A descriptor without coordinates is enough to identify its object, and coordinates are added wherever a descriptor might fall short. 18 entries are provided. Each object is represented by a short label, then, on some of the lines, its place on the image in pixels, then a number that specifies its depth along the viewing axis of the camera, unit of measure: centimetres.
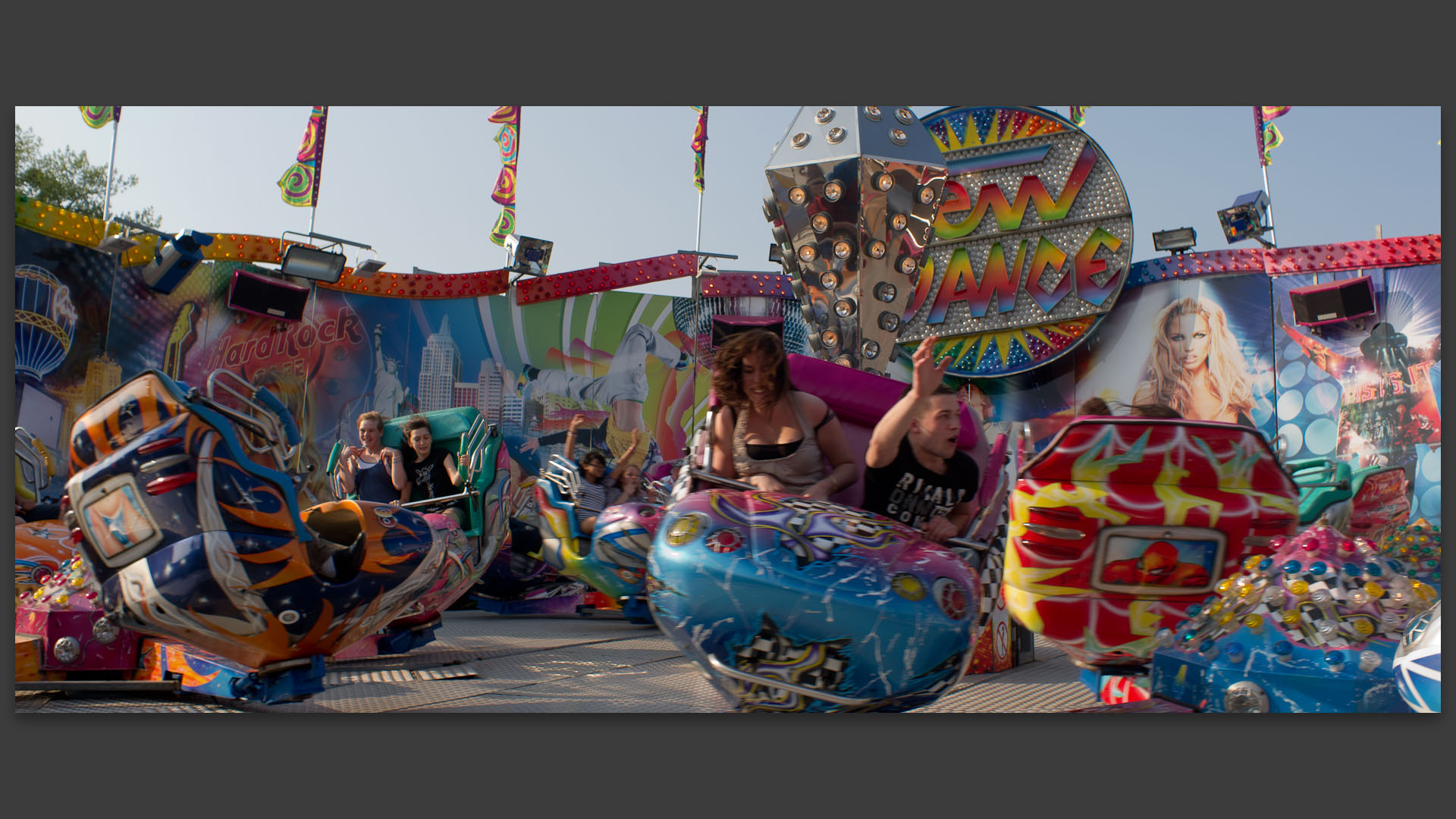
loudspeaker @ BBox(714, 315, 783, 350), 925
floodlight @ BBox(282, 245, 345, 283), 843
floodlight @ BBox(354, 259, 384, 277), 888
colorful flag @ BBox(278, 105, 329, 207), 663
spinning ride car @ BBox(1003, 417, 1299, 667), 267
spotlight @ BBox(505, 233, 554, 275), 925
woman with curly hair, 265
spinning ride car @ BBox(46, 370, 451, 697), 256
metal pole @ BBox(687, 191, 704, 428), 859
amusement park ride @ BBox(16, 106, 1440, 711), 232
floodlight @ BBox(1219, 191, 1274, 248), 854
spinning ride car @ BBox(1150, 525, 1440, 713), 276
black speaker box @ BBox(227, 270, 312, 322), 873
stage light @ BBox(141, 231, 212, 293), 802
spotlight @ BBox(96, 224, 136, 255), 769
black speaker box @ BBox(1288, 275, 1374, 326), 830
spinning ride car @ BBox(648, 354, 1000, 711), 226
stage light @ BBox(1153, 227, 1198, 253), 916
